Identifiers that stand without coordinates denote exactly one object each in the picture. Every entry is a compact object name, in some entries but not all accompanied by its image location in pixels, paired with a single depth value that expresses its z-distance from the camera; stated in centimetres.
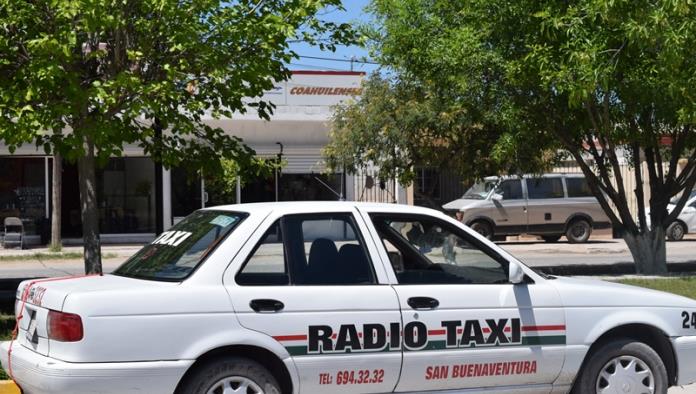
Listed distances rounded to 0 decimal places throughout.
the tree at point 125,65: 924
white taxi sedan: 565
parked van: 2766
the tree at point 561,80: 1250
